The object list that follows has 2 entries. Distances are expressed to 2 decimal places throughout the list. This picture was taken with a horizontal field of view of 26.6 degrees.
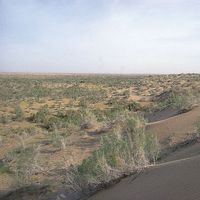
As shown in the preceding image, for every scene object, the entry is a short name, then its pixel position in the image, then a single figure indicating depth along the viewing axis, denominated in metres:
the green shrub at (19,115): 31.58
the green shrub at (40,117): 29.70
